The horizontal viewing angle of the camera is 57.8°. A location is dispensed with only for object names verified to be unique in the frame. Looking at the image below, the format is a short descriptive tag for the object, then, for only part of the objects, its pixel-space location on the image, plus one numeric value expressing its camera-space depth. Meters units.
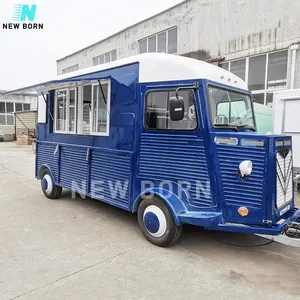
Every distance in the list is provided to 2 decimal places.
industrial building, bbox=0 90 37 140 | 29.20
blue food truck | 3.35
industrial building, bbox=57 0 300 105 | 9.71
